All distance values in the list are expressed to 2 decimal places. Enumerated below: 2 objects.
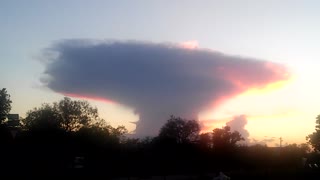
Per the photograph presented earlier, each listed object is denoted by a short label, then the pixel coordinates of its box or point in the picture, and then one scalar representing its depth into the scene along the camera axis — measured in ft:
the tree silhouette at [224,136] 324.39
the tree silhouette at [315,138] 379.14
